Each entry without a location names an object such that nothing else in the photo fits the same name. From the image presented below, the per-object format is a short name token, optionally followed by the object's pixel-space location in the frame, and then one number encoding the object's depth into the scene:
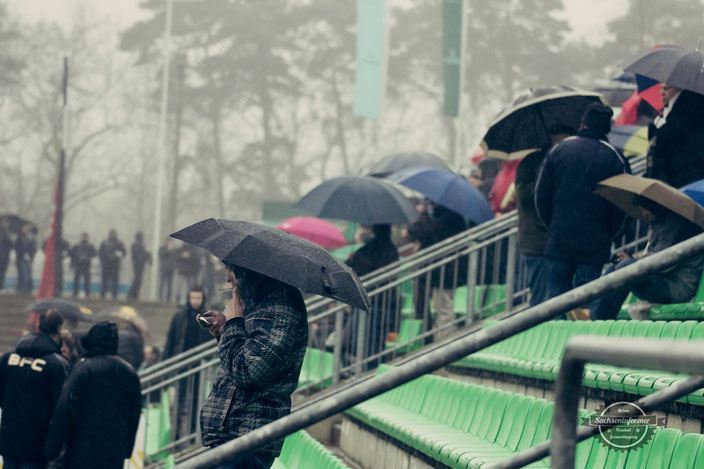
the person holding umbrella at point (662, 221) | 11.54
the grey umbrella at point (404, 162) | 24.53
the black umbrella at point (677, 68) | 13.34
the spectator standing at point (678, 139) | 13.48
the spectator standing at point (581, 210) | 13.54
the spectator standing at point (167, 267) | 56.47
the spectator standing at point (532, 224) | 14.93
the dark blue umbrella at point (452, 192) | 19.17
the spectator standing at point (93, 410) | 14.14
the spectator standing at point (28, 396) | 14.79
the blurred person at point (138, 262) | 57.59
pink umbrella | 28.70
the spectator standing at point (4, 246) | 51.62
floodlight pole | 65.75
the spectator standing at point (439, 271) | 18.94
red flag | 47.56
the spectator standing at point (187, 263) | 55.84
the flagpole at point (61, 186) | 49.50
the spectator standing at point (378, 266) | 18.44
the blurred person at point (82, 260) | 55.22
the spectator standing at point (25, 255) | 51.84
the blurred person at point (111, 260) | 54.87
